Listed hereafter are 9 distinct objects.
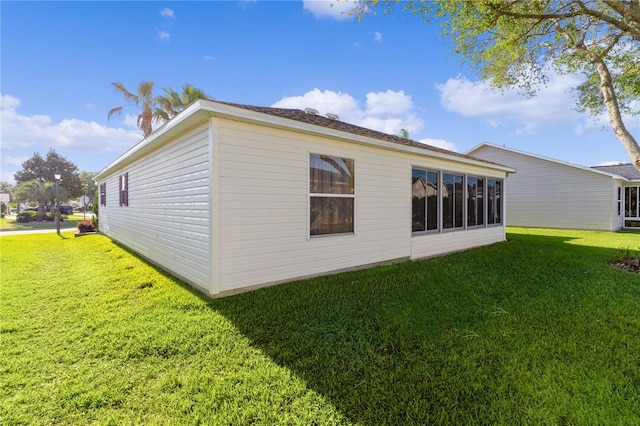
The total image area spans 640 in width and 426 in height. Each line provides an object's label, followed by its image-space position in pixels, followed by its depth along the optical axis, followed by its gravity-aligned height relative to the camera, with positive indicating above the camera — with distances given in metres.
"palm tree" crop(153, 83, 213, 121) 15.78 +6.14
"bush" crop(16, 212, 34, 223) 22.17 -0.63
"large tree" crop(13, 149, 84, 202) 32.91 +4.54
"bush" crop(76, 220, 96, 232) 14.39 -0.90
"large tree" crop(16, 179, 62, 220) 22.94 +1.38
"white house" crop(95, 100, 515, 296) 4.39 +0.21
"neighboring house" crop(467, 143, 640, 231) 14.94 +0.80
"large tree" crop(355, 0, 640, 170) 6.29 +4.57
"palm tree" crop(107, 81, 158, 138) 16.31 +6.25
